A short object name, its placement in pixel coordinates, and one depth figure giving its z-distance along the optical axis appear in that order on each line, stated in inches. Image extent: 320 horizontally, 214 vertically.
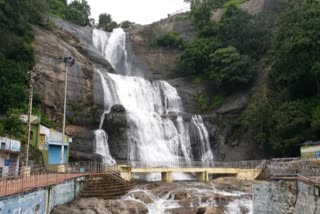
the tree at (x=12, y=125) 1093.1
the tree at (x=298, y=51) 1390.3
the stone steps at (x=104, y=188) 853.8
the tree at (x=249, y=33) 2063.2
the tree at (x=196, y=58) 2101.4
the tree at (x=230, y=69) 1882.3
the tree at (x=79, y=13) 2662.4
